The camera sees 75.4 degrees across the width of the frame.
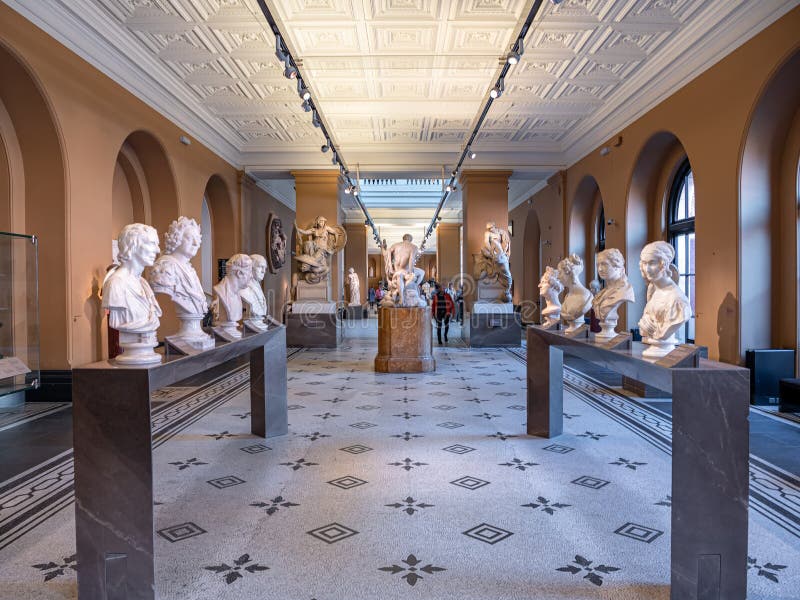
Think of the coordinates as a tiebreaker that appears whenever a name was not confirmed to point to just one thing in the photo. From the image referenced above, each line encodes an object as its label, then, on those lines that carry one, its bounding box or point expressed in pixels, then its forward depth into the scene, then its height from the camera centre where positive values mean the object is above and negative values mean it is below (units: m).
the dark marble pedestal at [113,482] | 2.35 -0.84
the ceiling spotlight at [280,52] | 6.35 +3.06
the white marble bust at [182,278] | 3.53 +0.13
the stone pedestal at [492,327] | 12.51 -0.82
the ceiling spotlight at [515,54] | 6.48 +2.99
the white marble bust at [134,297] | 2.70 +0.00
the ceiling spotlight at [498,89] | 7.51 +2.99
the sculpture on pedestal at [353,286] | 19.89 +0.35
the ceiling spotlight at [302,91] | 7.57 +3.02
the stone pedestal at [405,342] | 8.81 -0.82
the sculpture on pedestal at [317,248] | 13.35 +1.23
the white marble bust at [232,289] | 4.50 +0.07
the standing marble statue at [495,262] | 12.79 +0.78
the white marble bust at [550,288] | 5.82 +0.05
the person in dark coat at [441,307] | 13.45 -0.34
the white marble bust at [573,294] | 4.85 -0.02
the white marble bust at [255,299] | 4.73 -0.03
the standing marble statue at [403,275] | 9.20 +0.35
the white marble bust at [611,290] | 4.29 +0.01
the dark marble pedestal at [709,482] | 2.31 -0.86
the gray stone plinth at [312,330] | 12.61 -0.84
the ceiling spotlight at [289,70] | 6.79 +2.98
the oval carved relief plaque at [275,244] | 16.38 +1.72
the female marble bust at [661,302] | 3.28 -0.08
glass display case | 5.02 -0.14
